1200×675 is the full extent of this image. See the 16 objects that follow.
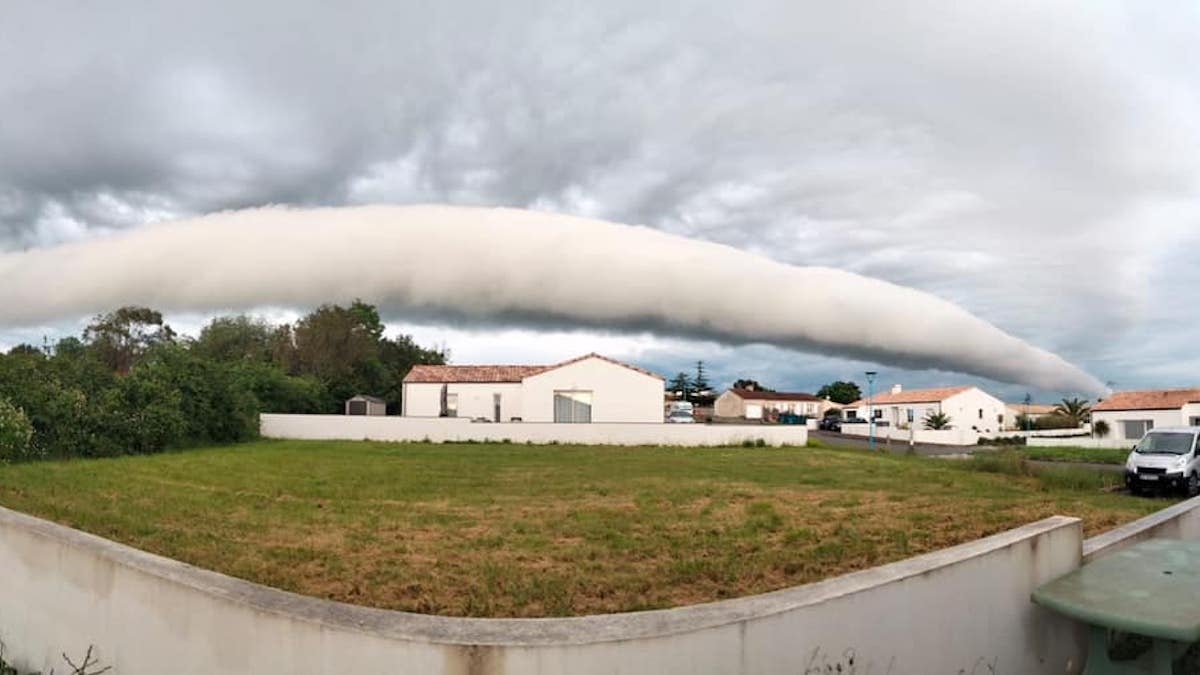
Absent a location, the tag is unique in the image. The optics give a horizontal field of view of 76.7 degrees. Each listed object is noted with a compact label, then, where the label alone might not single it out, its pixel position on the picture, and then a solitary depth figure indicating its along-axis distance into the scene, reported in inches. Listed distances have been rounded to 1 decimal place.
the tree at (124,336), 2456.9
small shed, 1883.6
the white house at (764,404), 3400.6
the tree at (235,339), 2620.6
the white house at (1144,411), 1724.9
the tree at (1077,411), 2475.4
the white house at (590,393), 1614.2
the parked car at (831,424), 2571.4
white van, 664.4
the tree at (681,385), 4286.4
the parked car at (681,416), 1985.7
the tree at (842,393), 4143.7
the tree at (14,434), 767.7
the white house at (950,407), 2583.7
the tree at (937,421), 2347.4
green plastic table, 146.3
